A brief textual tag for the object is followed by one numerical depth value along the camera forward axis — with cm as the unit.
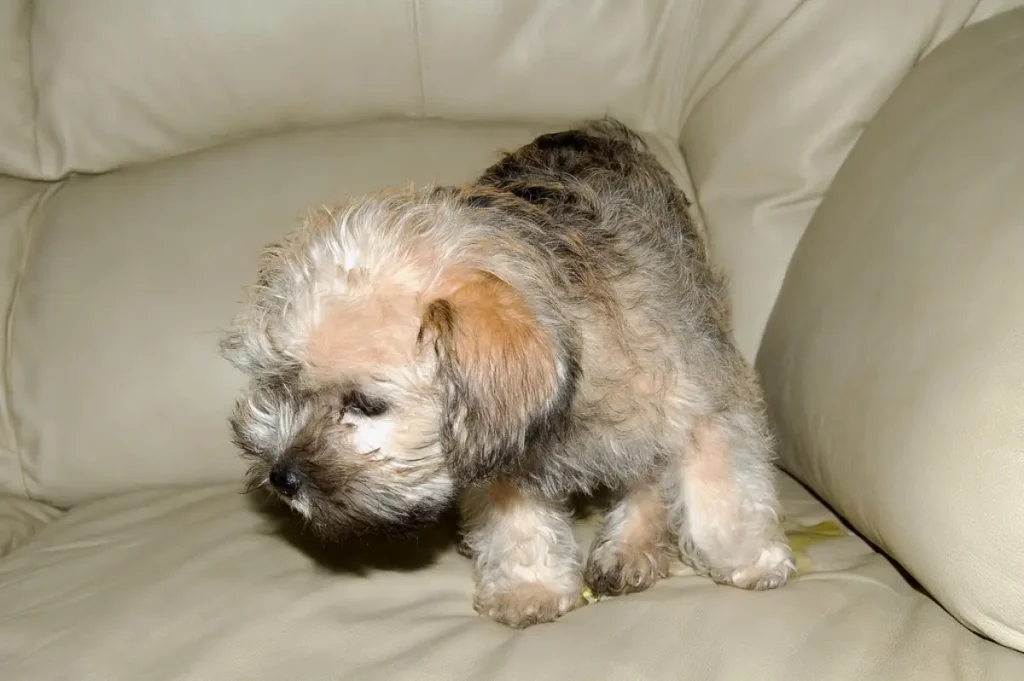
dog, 91
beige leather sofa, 94
